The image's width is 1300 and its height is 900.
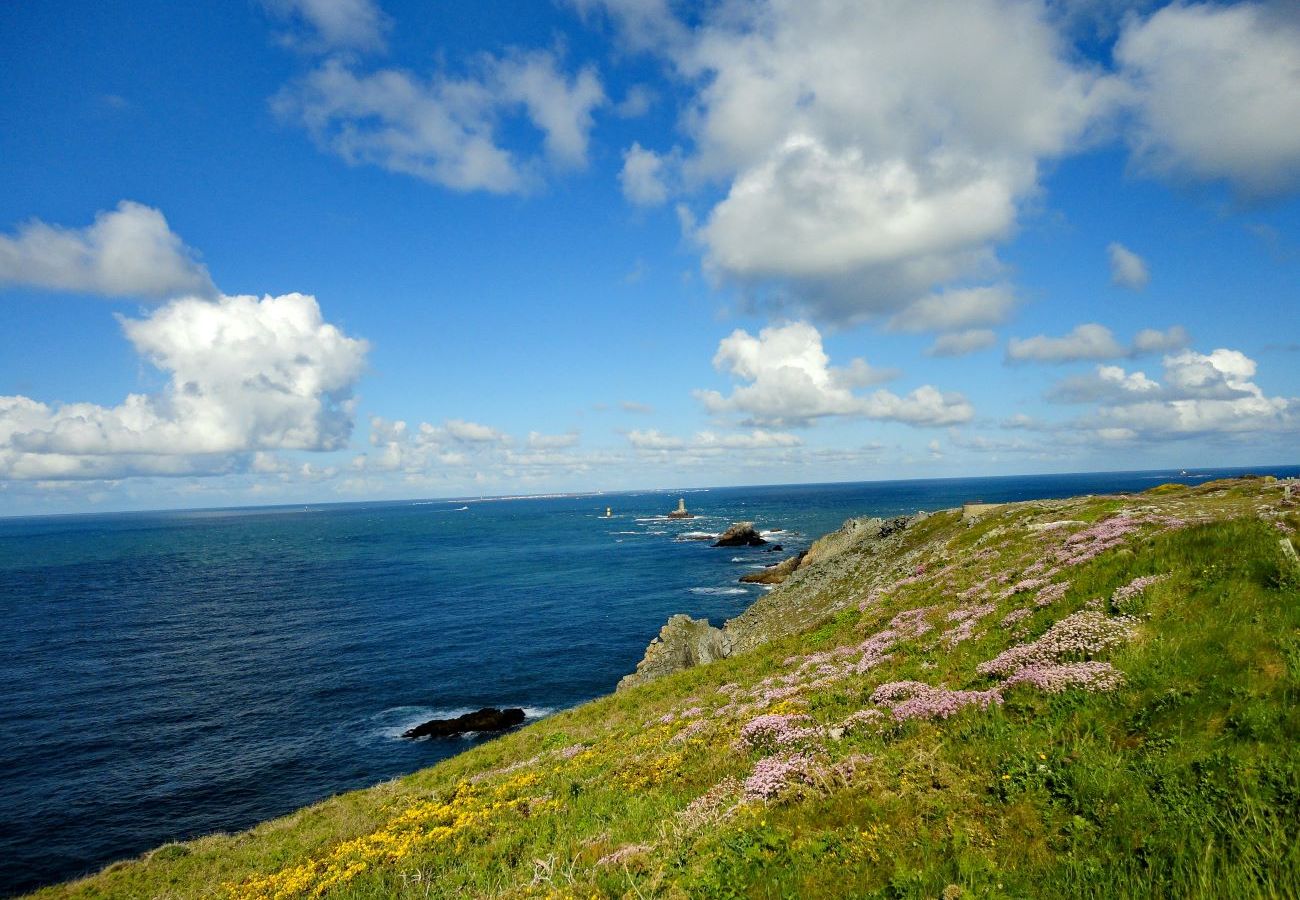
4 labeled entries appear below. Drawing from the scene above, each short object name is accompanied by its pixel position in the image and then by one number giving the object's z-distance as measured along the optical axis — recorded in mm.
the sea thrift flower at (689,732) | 16872
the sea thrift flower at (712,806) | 10305
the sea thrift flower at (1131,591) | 13047
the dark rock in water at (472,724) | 43219
